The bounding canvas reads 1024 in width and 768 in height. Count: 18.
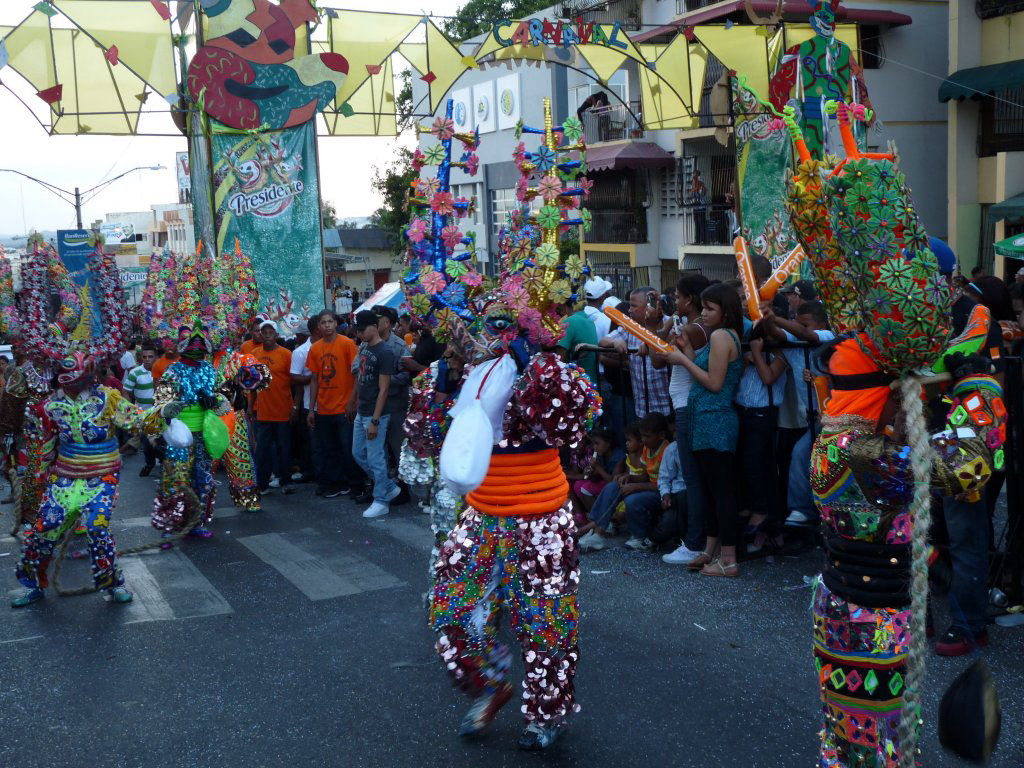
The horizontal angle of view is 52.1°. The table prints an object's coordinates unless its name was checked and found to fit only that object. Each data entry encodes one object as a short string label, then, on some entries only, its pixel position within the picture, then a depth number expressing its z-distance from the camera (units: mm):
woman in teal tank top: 6301
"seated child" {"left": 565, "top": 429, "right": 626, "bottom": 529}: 7855
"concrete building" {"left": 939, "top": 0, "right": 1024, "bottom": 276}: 17578
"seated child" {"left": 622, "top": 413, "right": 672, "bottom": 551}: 7191
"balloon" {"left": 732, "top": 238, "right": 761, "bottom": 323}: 6027
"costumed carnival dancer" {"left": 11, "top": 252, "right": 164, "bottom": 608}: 6691
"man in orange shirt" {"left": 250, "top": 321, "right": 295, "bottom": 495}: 10477
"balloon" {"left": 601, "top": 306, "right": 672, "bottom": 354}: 6158
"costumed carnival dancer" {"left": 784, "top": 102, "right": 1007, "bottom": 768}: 3059
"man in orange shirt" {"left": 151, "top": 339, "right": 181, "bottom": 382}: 10891
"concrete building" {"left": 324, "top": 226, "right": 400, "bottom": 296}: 51844
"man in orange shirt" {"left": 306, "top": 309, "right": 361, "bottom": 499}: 10062
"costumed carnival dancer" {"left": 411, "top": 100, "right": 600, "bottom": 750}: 4312
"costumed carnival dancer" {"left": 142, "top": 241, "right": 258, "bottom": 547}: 8445
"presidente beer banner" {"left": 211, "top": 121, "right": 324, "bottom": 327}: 15648
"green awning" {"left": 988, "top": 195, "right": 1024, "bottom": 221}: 16578
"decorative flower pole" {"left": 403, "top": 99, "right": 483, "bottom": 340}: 4641
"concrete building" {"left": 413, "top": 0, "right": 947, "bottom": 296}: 20781
